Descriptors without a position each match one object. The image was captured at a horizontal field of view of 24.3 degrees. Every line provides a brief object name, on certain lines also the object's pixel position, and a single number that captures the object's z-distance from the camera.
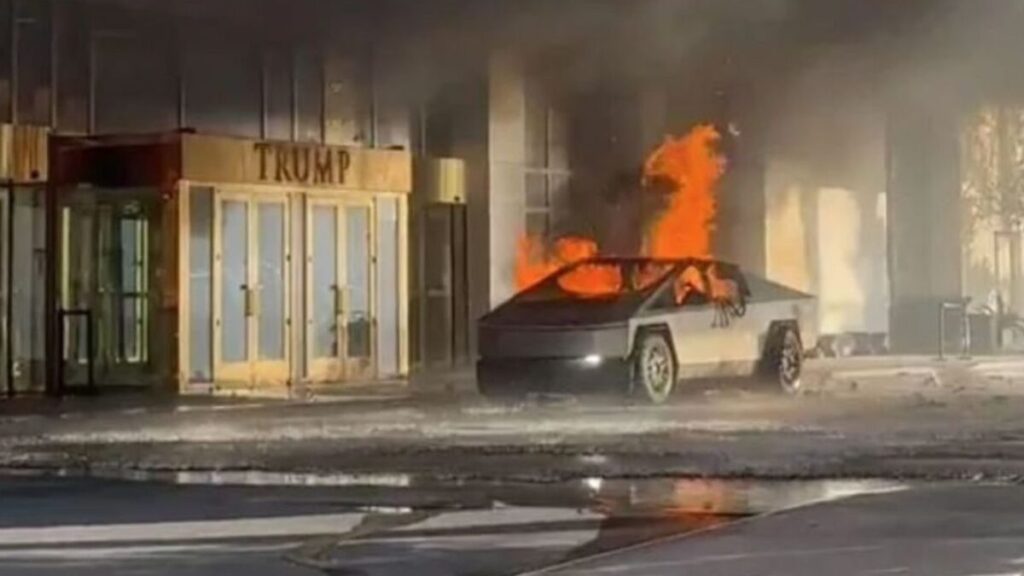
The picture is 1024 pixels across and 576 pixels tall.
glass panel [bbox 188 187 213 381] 27.31
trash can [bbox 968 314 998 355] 41.97
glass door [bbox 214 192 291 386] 27.84
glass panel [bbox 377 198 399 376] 30.50
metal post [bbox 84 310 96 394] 27.42
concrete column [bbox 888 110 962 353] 42.69
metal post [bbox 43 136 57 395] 27.17
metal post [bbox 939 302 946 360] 40.11
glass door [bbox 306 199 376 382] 29.47
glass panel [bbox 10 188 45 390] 27.05
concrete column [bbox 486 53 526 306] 32.94
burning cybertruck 22.58
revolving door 27.44
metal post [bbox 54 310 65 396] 27.22
